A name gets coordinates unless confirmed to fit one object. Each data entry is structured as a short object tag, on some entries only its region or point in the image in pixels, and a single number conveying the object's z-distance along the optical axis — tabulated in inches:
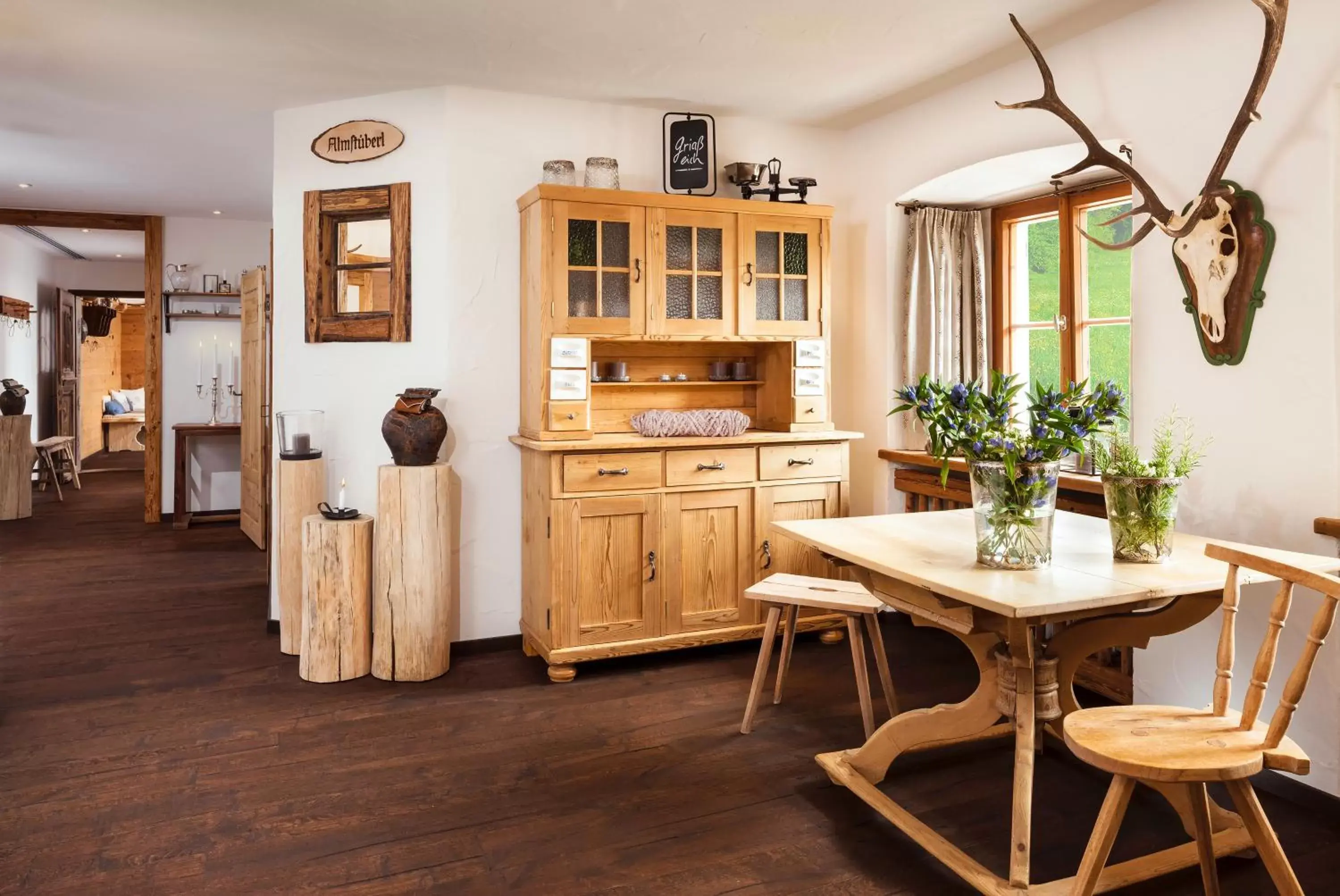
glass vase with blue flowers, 84.1
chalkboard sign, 166.1
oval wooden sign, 157.6
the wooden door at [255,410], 248.4
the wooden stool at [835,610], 118.3
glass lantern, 157.6
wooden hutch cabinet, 145.4
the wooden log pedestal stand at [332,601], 143.8
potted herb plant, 89.3
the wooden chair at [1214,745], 67.2
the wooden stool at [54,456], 343.0
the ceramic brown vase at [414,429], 145.5
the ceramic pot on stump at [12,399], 291.9
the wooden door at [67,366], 400.2
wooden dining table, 80.7
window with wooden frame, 147.7
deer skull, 108.8
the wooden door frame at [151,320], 286.2
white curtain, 169.5
